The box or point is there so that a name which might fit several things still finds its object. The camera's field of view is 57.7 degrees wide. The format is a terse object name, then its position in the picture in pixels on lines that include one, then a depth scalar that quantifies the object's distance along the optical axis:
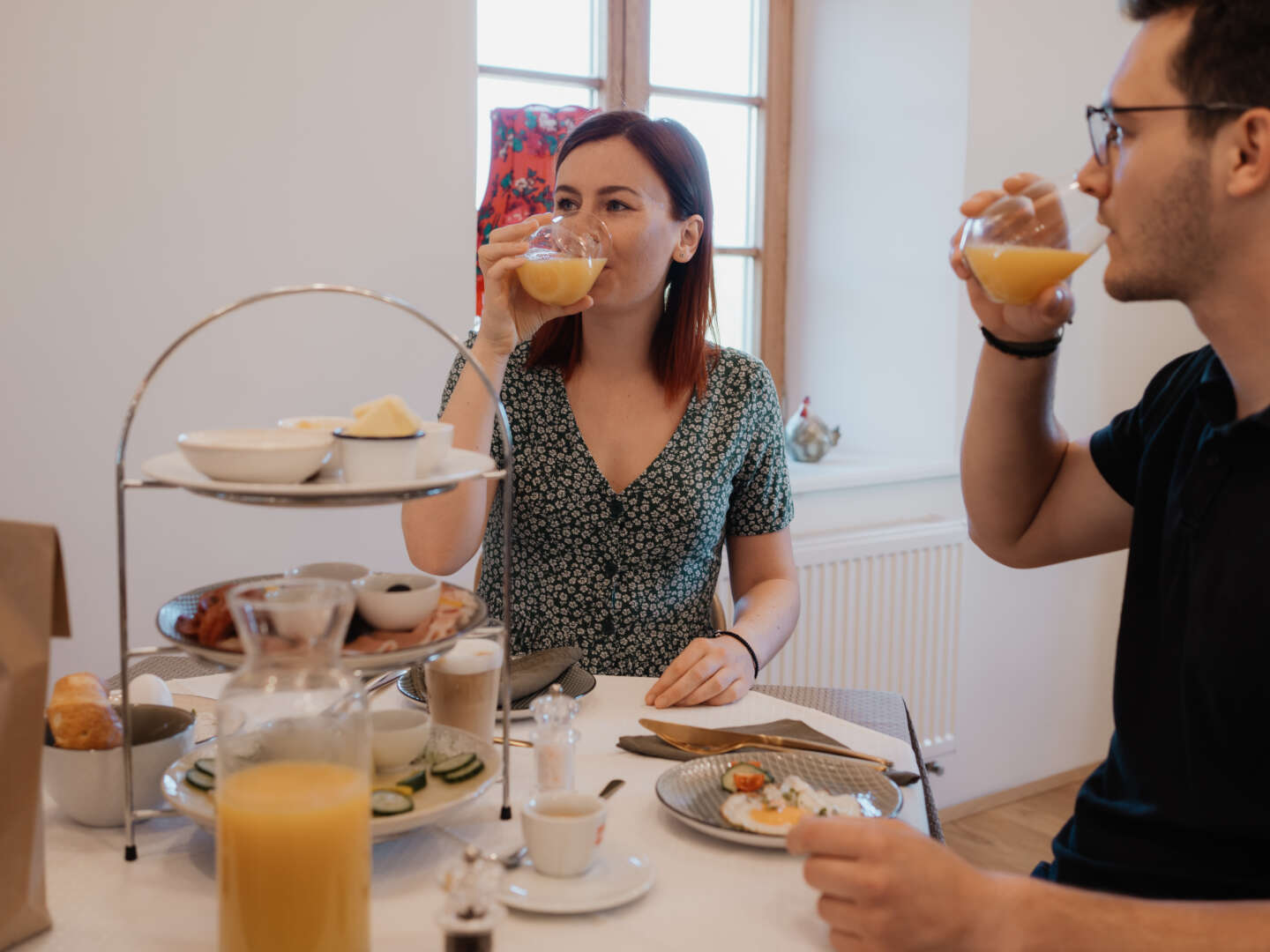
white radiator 2.93
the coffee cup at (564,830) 0.89
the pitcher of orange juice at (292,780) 0.76
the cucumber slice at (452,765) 1.01
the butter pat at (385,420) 0.89
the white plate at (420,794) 0.91
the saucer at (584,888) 0.87
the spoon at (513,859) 0.93
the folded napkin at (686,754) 1.21
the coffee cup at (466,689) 1.17
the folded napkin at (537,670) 1.36
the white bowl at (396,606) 0.96
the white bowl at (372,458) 0.88
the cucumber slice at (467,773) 1.00
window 2.94
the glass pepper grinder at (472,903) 0.70
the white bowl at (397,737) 0.99
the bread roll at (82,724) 1.01
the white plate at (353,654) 0.87
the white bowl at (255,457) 0.86
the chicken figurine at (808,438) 3.20
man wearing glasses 0.81
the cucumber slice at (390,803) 0.93
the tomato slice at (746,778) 1.08
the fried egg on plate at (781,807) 1.00
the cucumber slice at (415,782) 0.98
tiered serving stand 0.84
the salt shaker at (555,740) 1.01
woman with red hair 1.81
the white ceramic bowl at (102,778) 1.01
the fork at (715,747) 1.20
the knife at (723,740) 1.20
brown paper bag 0.80
